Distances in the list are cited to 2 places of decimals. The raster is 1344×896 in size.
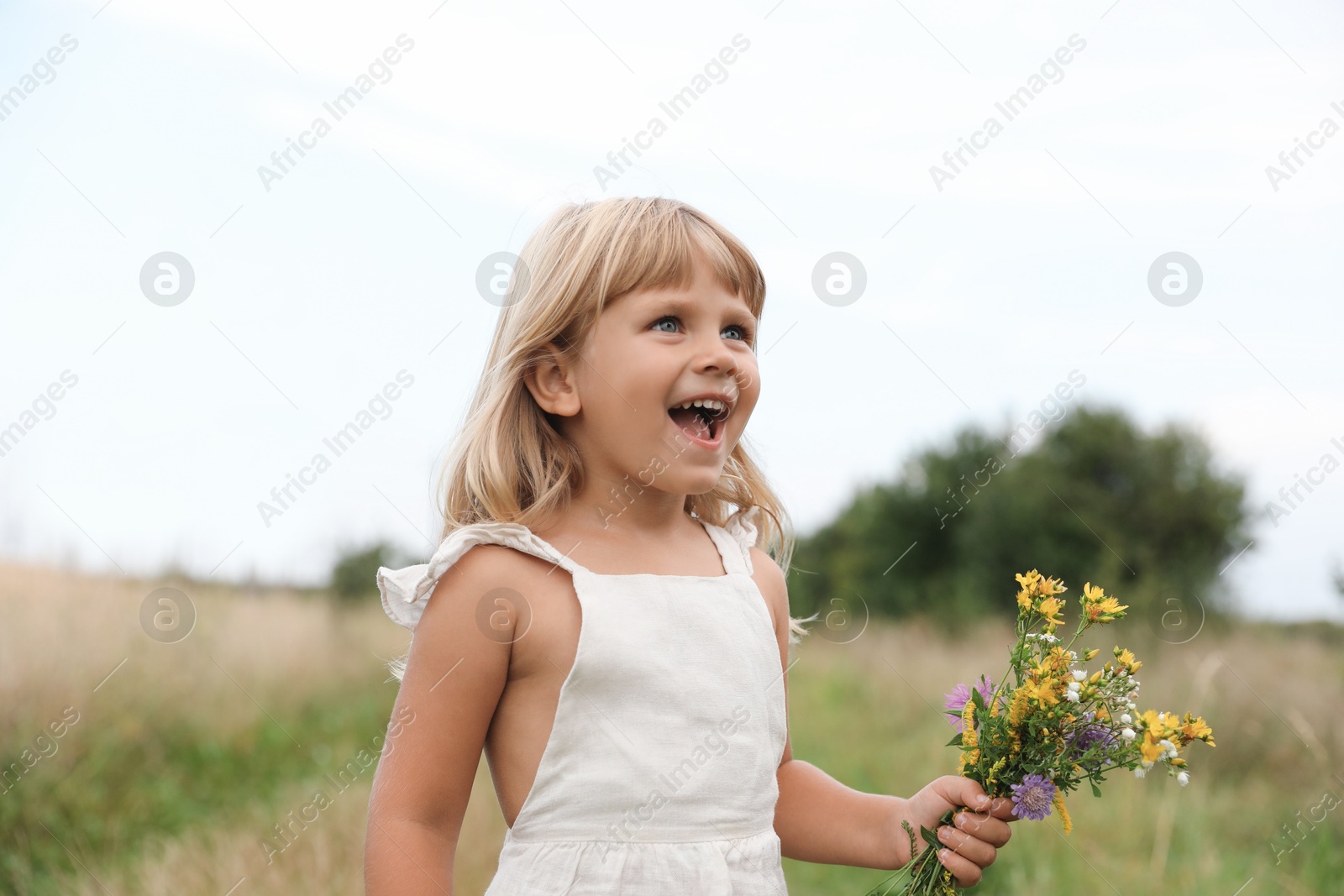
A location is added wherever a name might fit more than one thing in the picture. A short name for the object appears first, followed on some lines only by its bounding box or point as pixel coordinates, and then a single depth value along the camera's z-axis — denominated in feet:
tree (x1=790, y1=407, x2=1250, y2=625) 39.42
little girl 5.09
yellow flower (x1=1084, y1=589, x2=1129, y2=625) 5.17
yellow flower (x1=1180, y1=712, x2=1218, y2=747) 5.04
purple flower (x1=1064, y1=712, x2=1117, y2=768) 5.11
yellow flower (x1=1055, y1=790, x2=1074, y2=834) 5.02
